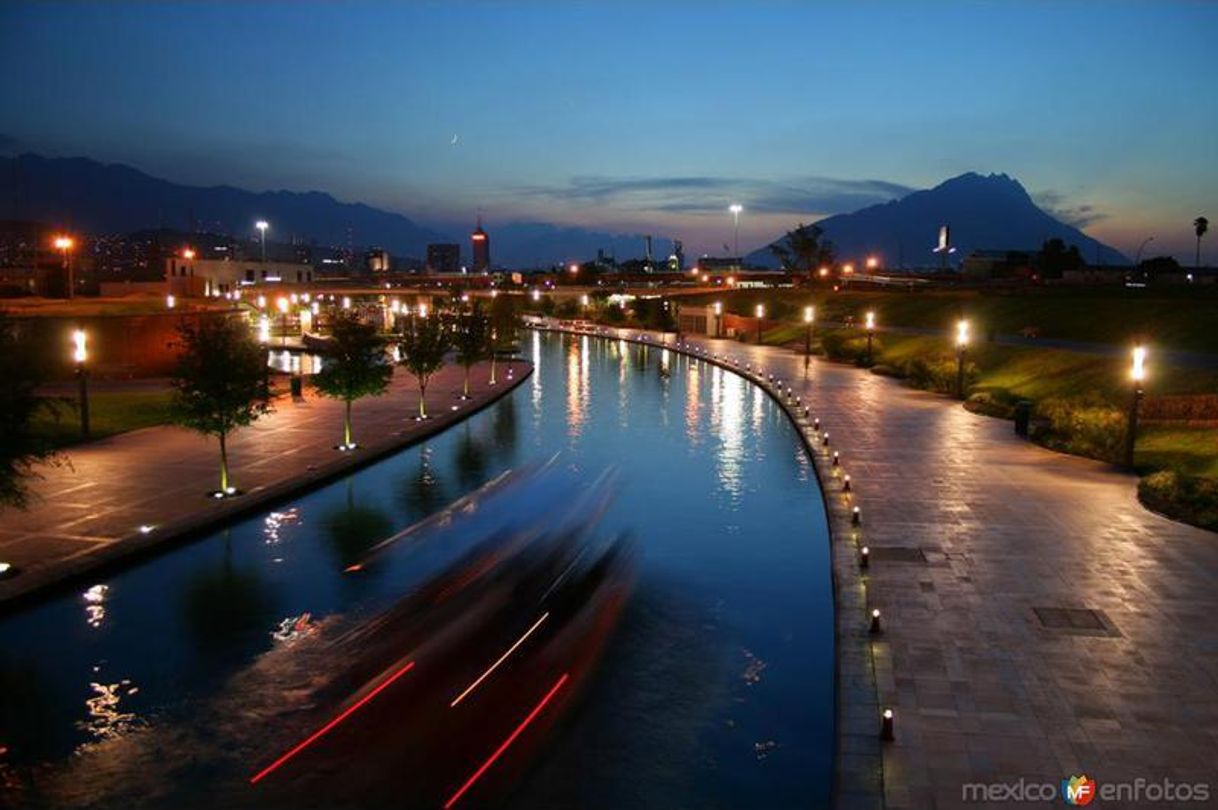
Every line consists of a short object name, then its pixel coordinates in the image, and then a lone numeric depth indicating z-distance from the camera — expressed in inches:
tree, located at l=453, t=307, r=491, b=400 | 1683.1
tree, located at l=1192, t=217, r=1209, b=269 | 3848.4
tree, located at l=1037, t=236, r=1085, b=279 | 4560.0
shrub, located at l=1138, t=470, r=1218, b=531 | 738.2
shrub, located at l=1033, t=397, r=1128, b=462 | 1005.8
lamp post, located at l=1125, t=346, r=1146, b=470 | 914.7
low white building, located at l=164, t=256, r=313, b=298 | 3262.8
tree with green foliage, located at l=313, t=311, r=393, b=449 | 1125.1
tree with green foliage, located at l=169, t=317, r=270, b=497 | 839.1
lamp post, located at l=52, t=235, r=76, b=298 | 2012.8
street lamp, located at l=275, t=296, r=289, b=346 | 2760.8
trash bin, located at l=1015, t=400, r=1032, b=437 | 1170.6
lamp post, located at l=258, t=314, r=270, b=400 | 2562.5
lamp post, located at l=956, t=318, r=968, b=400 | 1493.2
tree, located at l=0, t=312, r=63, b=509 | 598.5
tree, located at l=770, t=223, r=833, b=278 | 5438.0
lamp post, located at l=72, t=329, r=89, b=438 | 1095.0
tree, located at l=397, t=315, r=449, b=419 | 1409.9
